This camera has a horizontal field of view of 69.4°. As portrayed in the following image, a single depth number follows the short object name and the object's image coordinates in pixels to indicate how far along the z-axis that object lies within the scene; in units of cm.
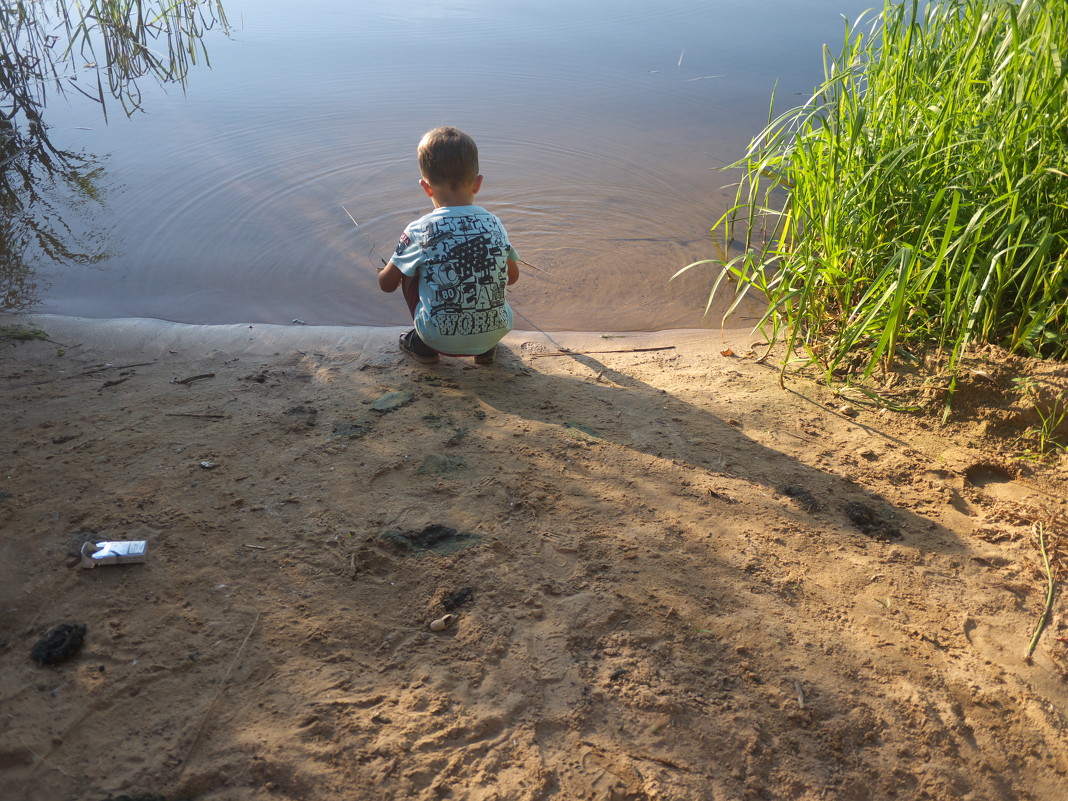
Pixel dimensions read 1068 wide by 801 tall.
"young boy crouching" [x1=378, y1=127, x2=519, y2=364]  316
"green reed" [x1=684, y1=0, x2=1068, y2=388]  272
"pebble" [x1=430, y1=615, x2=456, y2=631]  188
